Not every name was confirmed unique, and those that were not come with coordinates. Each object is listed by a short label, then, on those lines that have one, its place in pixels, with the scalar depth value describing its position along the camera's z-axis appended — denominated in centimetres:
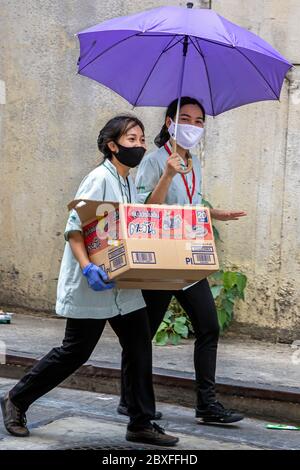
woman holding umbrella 480
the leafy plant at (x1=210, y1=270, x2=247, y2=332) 684
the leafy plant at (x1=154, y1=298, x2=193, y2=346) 675
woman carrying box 431
